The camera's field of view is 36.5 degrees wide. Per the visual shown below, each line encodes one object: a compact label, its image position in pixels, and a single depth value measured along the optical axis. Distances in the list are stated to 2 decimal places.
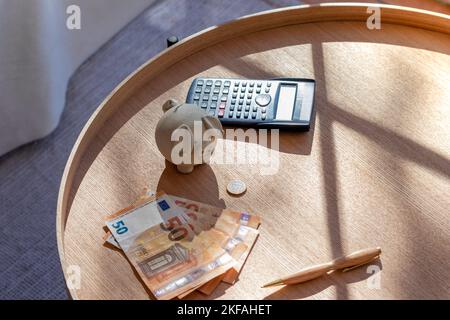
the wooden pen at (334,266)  0.99
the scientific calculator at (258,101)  1.18
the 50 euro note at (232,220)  1.01
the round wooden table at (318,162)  1.02
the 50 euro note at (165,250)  1.00
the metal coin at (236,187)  1.11
